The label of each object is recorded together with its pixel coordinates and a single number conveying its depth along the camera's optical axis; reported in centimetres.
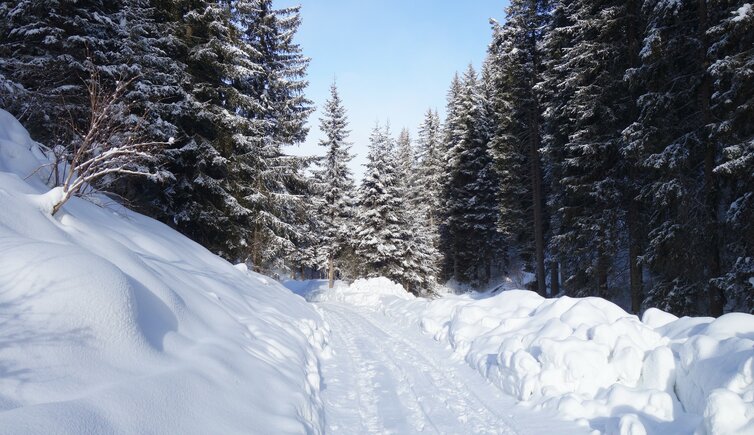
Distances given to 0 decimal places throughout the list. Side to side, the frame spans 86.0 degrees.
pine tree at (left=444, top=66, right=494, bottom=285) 2875
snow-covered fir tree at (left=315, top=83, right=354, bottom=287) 2812
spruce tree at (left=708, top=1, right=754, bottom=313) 849
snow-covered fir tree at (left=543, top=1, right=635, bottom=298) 1367
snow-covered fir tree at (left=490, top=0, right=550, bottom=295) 1938
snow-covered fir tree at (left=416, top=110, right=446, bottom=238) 3545
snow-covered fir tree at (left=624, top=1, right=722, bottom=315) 1022
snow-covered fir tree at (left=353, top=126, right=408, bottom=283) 2455
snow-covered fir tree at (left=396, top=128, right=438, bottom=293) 2514
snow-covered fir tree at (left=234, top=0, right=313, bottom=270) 1562
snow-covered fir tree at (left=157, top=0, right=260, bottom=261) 1352
